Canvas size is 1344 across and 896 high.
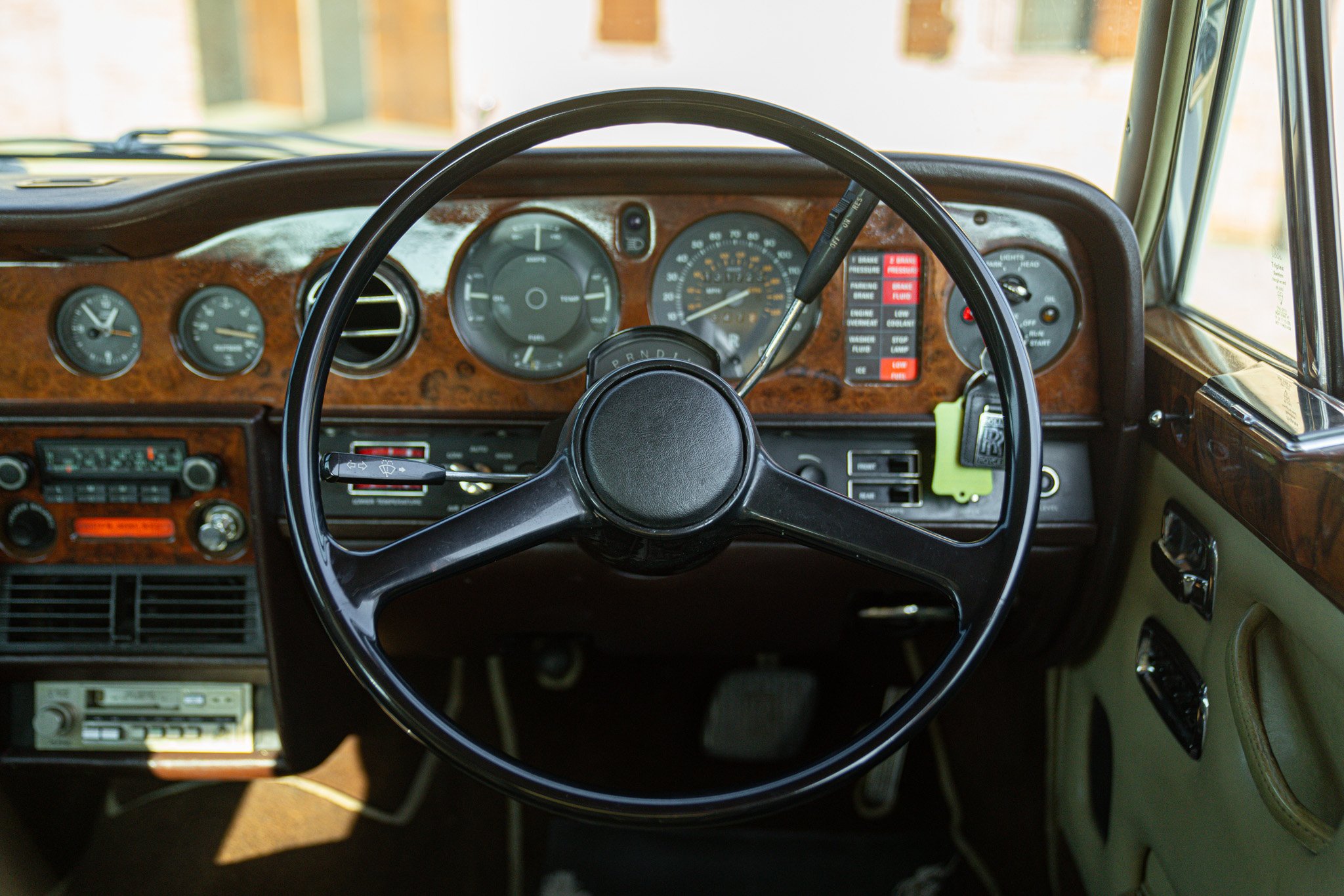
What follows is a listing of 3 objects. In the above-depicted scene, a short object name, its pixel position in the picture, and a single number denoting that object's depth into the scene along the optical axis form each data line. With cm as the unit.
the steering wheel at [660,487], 109
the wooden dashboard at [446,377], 150
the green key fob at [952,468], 155
